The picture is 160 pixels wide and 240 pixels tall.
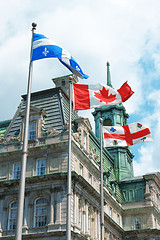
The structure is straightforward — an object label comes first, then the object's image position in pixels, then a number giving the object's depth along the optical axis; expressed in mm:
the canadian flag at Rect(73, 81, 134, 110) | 29141
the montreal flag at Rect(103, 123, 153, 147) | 32125
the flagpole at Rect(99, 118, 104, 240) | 28598
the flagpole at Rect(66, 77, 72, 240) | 21227
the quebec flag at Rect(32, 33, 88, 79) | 22578
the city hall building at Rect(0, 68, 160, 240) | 35219
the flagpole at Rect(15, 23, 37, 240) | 16683
